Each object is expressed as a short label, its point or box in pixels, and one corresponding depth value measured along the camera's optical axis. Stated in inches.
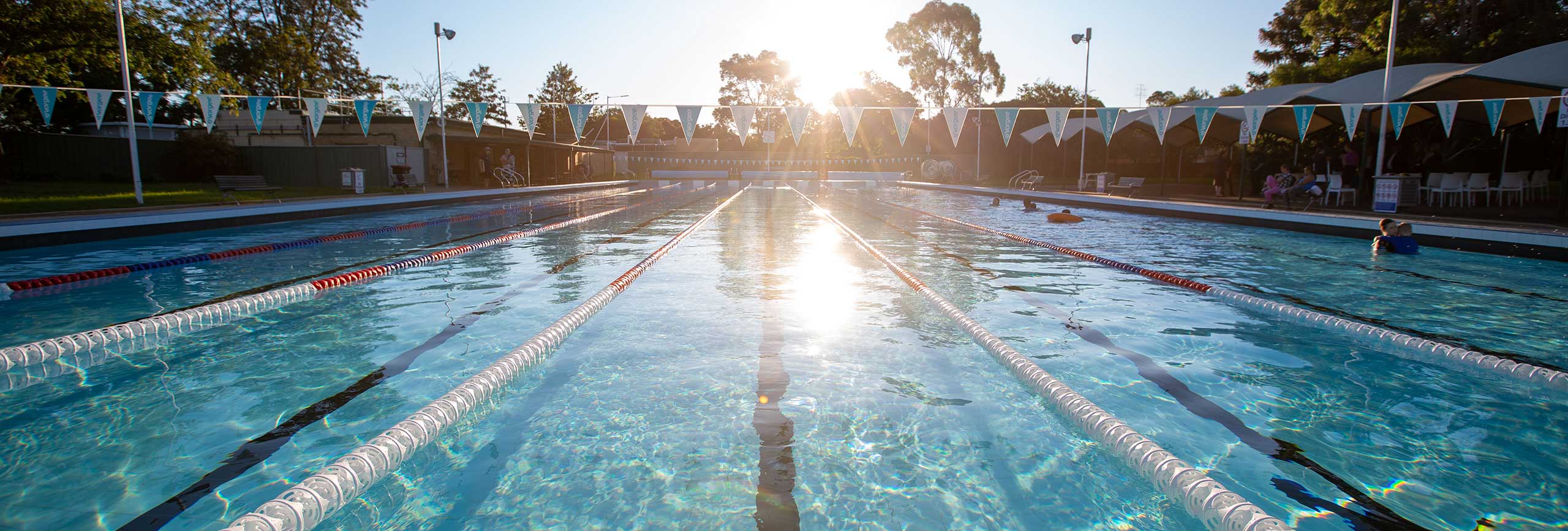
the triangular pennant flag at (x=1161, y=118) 537.0
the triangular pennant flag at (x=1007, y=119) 534.4
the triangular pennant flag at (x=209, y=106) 506.0
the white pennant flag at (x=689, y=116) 547.8
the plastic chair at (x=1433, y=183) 498.6
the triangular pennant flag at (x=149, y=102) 486.0
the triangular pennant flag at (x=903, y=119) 515.5
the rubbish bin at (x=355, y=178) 715.4
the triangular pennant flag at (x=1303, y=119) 492.7
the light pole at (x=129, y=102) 476.7
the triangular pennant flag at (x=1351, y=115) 451.2
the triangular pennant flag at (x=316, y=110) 534.3
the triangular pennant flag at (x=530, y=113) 529.8
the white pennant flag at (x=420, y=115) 617.0
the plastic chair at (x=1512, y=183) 483.5
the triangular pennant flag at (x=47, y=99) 460.4
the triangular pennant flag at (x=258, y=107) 515.2
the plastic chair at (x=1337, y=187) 515.2
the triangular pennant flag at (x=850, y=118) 528.4
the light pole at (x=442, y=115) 825.5
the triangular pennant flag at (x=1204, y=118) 531.2
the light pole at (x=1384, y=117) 464.8
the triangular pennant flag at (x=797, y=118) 532.7
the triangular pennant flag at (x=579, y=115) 540.7
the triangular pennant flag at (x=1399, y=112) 444.8
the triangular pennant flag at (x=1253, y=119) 509.0
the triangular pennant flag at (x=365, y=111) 550.0
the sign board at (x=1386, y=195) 438.3
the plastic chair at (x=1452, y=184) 480.7
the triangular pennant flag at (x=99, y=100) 477.1
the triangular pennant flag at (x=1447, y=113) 427.8
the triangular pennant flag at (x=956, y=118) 522.6
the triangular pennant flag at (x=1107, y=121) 559.8
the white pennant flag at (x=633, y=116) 526.3
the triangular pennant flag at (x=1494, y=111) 424.2
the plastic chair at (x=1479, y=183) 481.7
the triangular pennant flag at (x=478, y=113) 579.5
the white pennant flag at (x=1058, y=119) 557.6
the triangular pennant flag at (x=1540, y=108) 401.1
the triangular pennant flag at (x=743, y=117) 522.6
